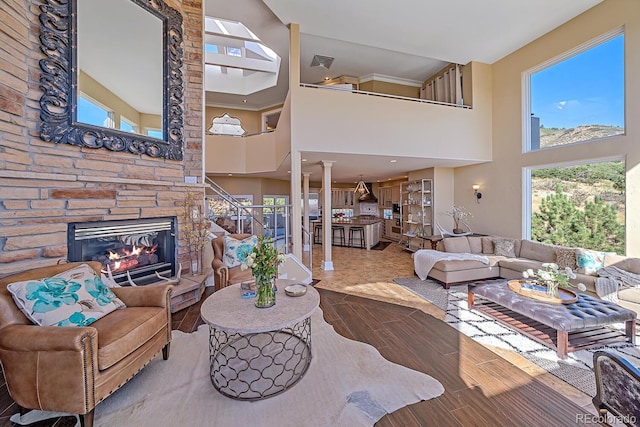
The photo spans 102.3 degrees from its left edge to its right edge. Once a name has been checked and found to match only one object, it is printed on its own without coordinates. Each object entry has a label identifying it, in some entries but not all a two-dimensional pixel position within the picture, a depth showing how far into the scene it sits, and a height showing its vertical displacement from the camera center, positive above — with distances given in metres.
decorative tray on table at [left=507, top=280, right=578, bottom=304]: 2.88 -0.95
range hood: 10.04 +0.63
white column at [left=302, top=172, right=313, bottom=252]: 8.01 +0.38
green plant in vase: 2.20 -0.49
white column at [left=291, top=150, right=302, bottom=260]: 5.02 +0.26
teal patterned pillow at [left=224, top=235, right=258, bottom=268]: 3.89 -0.55
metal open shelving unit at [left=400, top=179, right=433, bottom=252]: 7.50 +0.06
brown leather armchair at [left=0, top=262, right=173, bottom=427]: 1.56 -0.93
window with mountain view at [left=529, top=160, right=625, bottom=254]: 4.10 +0.15
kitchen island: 8.44 -0.59
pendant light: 9.59 +1.02
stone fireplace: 2.33 +0.42
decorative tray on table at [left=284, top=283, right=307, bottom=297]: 2.44 -0.74
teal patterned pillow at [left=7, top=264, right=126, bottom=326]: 1.76 -0.63
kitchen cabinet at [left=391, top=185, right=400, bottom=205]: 9.95 +0.77
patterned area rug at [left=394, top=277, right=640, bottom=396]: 2.27 -1.40
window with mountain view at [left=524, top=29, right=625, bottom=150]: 4.11 +2.12
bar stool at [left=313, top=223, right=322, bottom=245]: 9.55 -0.71
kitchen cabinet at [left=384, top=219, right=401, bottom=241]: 9.94 -0.61
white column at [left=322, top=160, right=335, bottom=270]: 5.92 -0.02
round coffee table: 1.96 -1.33
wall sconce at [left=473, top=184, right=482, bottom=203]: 6.59 +0.54
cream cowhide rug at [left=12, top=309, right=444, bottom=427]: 1.75 -1.38
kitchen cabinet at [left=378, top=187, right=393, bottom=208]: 10.57 +0.71
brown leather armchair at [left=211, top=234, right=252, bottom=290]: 3.43 -0.81
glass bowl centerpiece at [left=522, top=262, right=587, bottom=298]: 2.97 -0.74
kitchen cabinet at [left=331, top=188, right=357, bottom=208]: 11.70 +0.73
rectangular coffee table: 2.51 -1.07
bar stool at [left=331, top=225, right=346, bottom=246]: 9.20 -0.68
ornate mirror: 2.66 +1.70
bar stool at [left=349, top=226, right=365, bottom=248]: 8.69 -0.67
